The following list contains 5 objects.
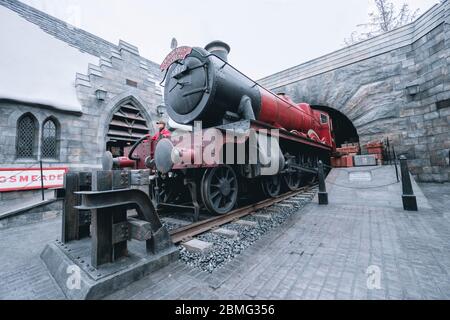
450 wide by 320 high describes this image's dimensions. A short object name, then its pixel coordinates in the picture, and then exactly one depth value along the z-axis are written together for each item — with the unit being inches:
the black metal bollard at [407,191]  152.9
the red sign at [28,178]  211.9
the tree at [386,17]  554.3
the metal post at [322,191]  188.7
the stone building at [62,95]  231.1
